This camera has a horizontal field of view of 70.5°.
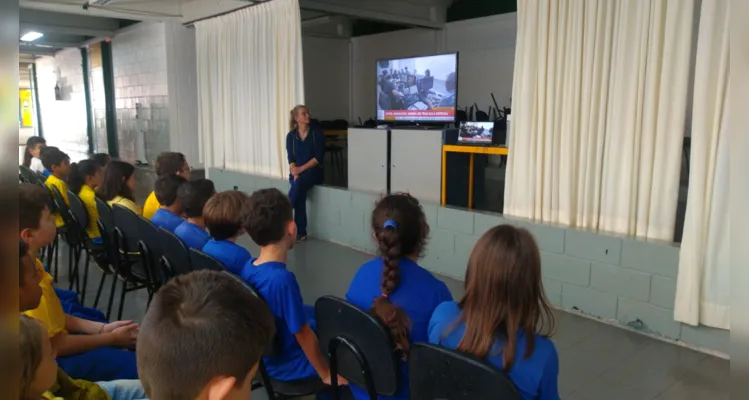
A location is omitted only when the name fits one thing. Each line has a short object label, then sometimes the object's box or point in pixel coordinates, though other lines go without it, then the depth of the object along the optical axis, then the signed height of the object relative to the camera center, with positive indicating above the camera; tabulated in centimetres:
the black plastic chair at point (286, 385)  176 -90
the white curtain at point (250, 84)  539 +40
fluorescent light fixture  985 +159
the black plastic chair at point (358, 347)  146 -65
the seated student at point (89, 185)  351 -46
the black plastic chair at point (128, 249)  279 -71
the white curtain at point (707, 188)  259 -33
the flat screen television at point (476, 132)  421 -9
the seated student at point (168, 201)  287 -45
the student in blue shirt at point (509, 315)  123 -47
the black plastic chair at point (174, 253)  221 -57
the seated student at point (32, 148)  518 -31
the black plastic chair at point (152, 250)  250 -62
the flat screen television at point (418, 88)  488 +31
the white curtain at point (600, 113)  287 +5
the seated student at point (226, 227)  222 -46
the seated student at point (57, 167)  403 -38
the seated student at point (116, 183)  332 -40
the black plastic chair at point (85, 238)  331 -76
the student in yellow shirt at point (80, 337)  173 -78
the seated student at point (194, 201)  263 -42
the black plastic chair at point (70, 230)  344 -73
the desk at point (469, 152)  409 -24
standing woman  509 -37
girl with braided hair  155 -50
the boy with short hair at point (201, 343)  85 -36
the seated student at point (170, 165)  359 -31
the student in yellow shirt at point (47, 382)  83 -51
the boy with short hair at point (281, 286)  173 -55
